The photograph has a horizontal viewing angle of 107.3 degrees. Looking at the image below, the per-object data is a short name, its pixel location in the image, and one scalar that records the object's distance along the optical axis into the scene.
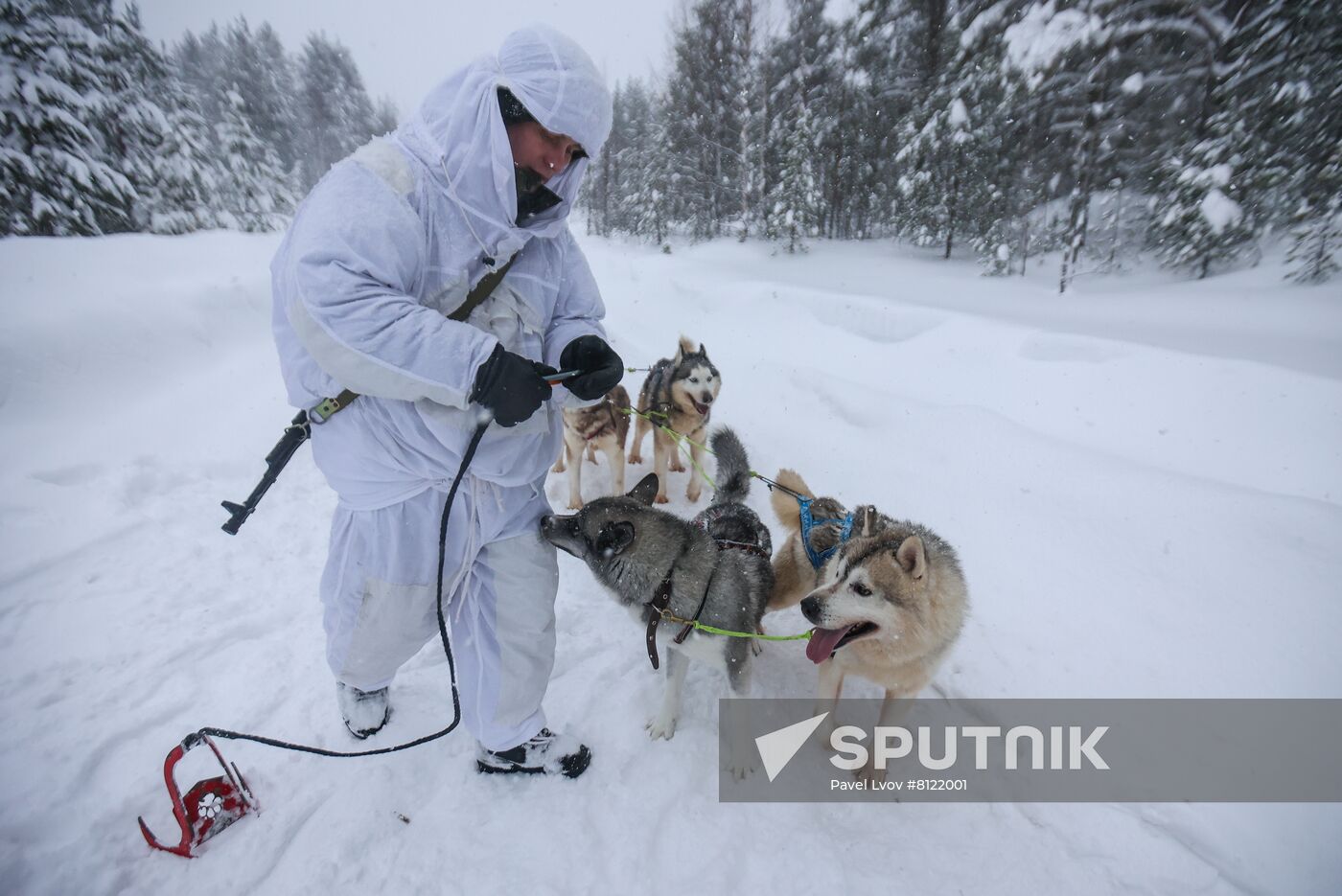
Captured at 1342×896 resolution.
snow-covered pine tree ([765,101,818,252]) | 15.51
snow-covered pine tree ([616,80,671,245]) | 22.98
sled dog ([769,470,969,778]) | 2.04
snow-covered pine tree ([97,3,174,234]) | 10.44
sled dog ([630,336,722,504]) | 4.51
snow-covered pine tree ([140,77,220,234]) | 12.01
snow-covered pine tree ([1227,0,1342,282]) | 5.81
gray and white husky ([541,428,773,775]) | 2.19
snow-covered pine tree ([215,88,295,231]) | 16.78
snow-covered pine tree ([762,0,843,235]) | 16.81
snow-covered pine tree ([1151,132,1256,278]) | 7.66
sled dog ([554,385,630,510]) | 4.09
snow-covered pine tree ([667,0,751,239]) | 17.67
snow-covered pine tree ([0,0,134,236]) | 7.95
